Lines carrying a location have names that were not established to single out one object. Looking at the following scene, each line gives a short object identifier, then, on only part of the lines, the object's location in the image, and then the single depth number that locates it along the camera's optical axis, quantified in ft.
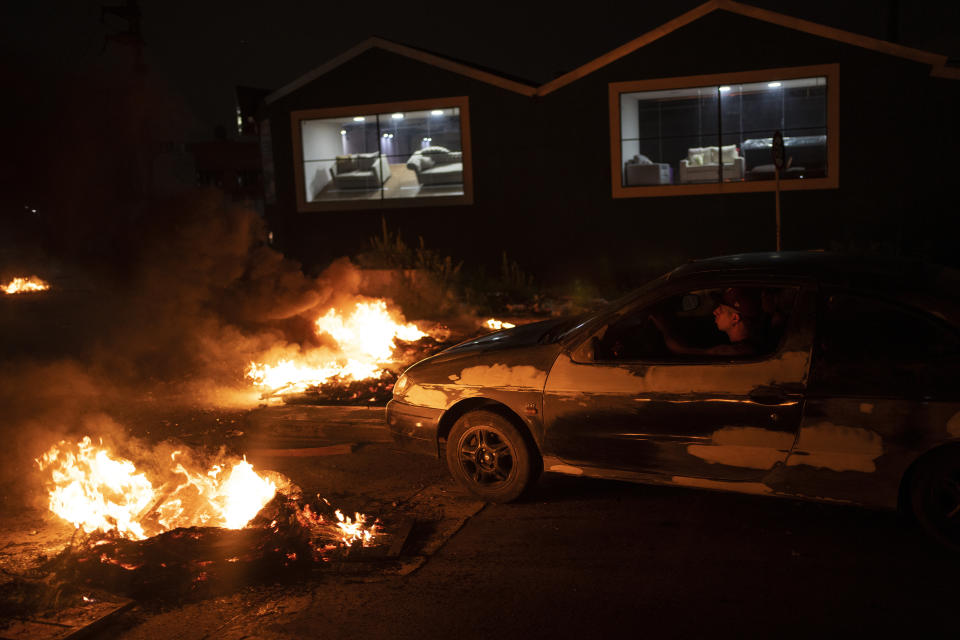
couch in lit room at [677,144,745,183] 53.06
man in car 16.81
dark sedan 14.23
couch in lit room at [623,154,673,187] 54.39
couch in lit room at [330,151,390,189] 61.46
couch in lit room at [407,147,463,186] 59.35
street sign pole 31.40
